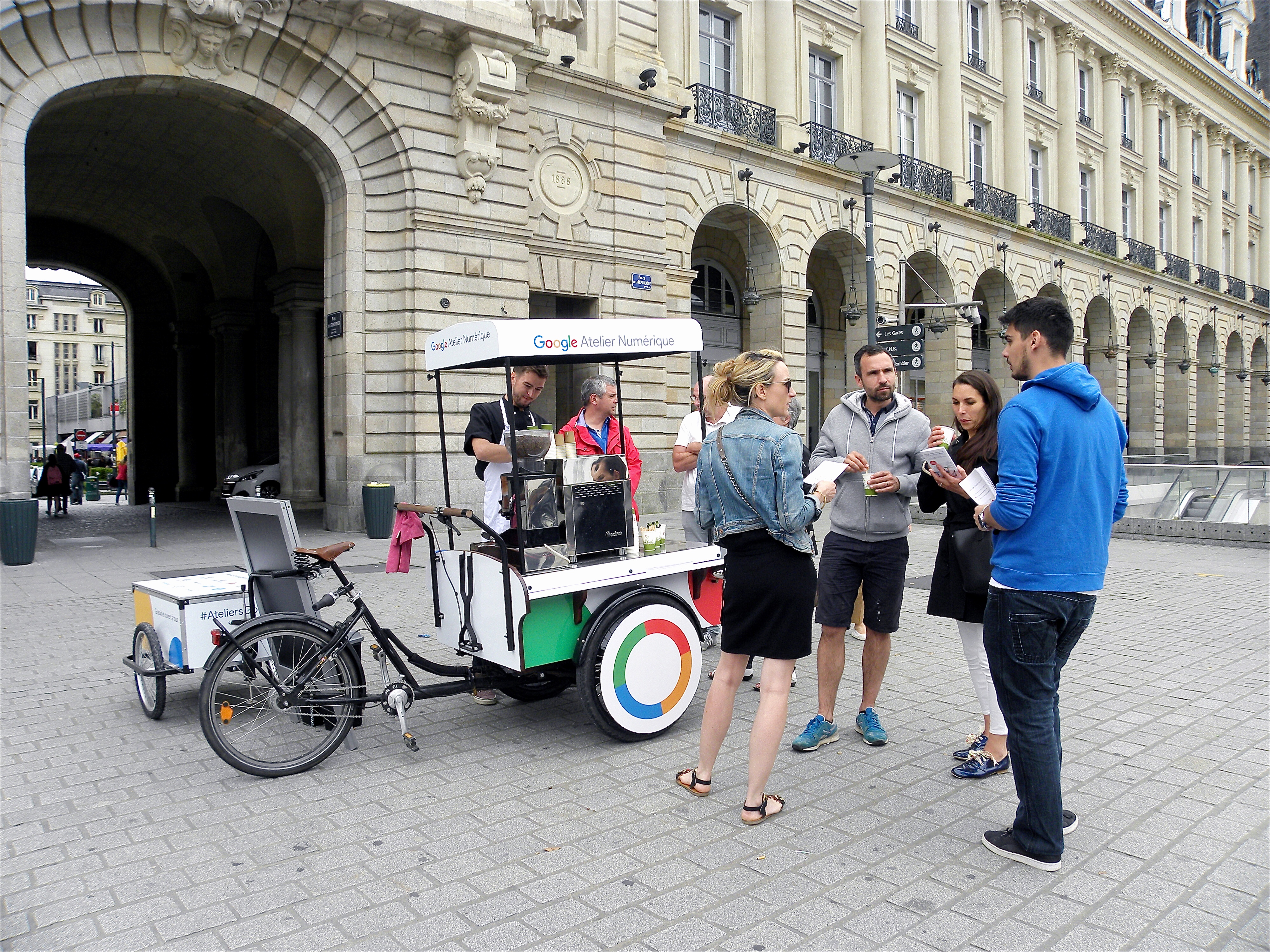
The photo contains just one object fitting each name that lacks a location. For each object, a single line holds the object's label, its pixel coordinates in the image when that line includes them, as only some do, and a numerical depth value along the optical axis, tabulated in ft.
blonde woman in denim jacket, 12.66
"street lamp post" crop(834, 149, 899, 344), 50.60
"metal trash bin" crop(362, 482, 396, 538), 46.91
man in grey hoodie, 15.76
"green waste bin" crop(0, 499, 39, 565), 38.45
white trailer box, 16.76
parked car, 68.74
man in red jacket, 19.45
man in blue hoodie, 11.16
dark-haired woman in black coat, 14.44
